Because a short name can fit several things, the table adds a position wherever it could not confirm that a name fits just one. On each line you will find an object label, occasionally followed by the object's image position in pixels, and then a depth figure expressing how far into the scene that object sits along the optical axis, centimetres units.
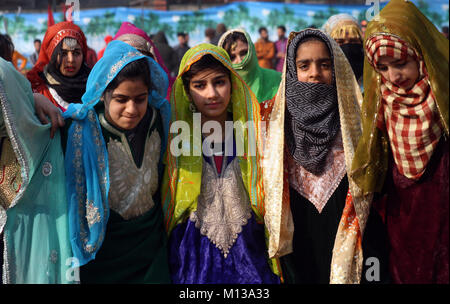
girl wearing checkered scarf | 225
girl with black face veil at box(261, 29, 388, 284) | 272
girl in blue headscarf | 256
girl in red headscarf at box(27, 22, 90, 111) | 420
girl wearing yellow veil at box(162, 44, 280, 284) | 273
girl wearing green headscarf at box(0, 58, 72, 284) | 241
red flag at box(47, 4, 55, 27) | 604
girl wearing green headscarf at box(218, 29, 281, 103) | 494
